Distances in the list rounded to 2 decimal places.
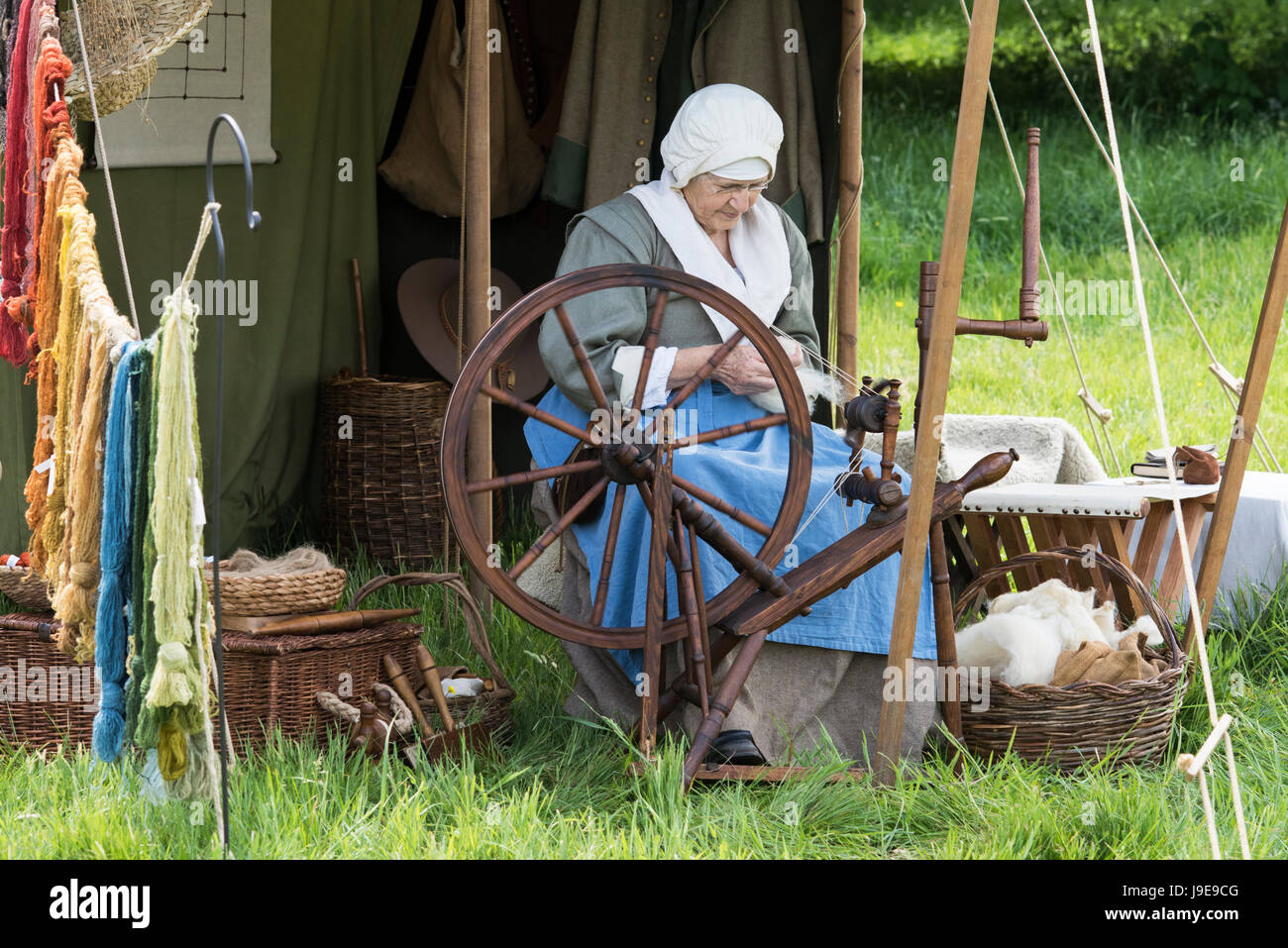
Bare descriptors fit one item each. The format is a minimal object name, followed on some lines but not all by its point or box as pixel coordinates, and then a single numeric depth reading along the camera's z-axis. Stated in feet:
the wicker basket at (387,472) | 31.35
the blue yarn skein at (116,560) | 13.69
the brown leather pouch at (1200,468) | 25.25
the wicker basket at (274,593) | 20.16
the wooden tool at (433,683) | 20.25
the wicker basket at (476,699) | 21.04
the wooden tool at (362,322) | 32.42
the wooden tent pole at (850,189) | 28.91
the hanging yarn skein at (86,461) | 14.34
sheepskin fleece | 28.07
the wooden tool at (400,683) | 20.58
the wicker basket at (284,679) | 19.95
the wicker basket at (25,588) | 20.85
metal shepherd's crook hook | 12.68
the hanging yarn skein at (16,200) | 18.37
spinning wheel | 17.80
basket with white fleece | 19.81
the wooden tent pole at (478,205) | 23.77
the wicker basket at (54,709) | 20.22
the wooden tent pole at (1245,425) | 20.08
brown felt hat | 32.14
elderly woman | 20.08
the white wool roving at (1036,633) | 20.53
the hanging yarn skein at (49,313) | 16.44
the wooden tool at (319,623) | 20.11
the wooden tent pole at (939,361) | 16.11
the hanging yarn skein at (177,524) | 13.07
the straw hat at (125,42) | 18.62
